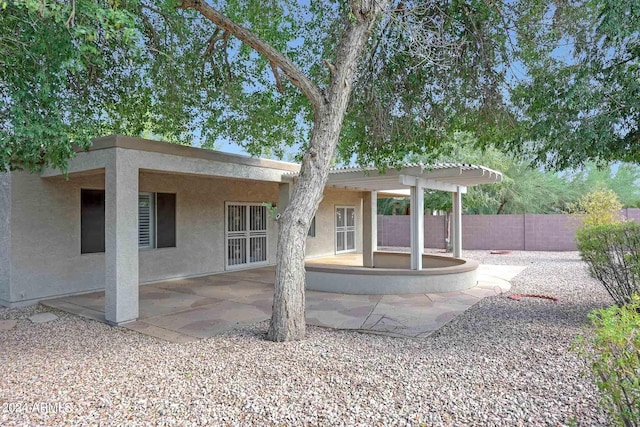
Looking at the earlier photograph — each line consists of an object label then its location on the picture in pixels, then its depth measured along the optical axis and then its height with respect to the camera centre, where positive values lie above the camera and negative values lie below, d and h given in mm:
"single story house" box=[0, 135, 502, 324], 6727 +17
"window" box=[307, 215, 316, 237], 15828 -585
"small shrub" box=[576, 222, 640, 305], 5941 -634
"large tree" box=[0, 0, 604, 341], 4836 +2469
